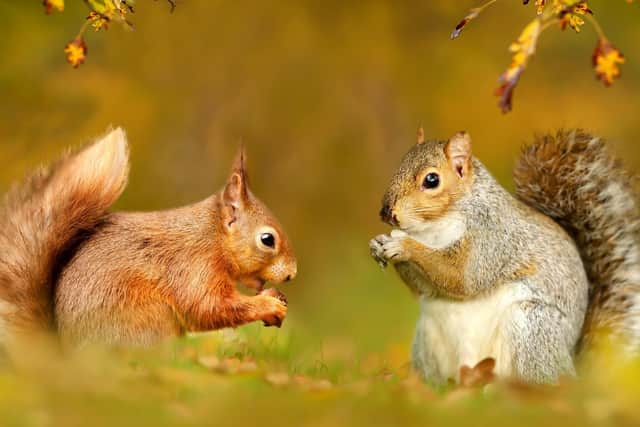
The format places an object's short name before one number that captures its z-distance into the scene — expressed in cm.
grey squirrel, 625
